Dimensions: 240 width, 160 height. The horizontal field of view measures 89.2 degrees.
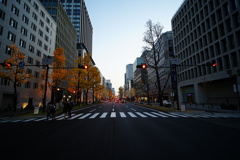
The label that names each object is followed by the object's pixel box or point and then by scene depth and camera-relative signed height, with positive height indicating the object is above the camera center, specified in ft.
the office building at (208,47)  79.39 +37.69
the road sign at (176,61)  48.40 +13.50
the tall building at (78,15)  231.30 +161.09
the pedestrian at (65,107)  37.81 -3.08
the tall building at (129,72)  603.02 +119.26
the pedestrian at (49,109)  37.41 -3.48
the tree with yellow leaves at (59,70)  84.27 +19.24
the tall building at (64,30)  132.77 +84.53
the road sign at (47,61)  44.91 +13.50
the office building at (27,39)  70.66 +42.74
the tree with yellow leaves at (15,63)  62.44 +18.36
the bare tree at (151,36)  79.78 +39.38
